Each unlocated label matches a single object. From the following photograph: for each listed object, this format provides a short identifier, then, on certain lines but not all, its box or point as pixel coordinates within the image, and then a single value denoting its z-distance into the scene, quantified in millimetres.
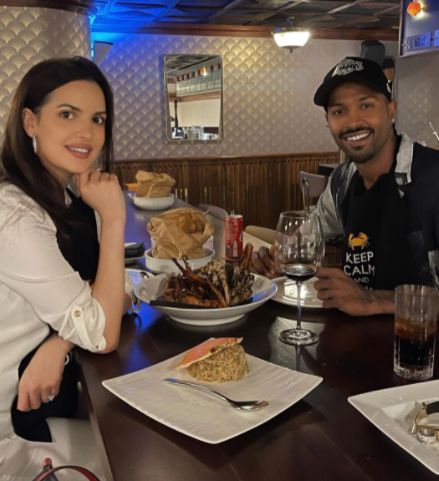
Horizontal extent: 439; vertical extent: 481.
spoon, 971
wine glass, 1339
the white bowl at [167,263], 1818
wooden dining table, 806
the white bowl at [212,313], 1361
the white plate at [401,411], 827
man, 1912
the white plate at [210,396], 915
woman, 1289
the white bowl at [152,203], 3447
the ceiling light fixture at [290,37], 5398
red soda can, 2033
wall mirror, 6539
